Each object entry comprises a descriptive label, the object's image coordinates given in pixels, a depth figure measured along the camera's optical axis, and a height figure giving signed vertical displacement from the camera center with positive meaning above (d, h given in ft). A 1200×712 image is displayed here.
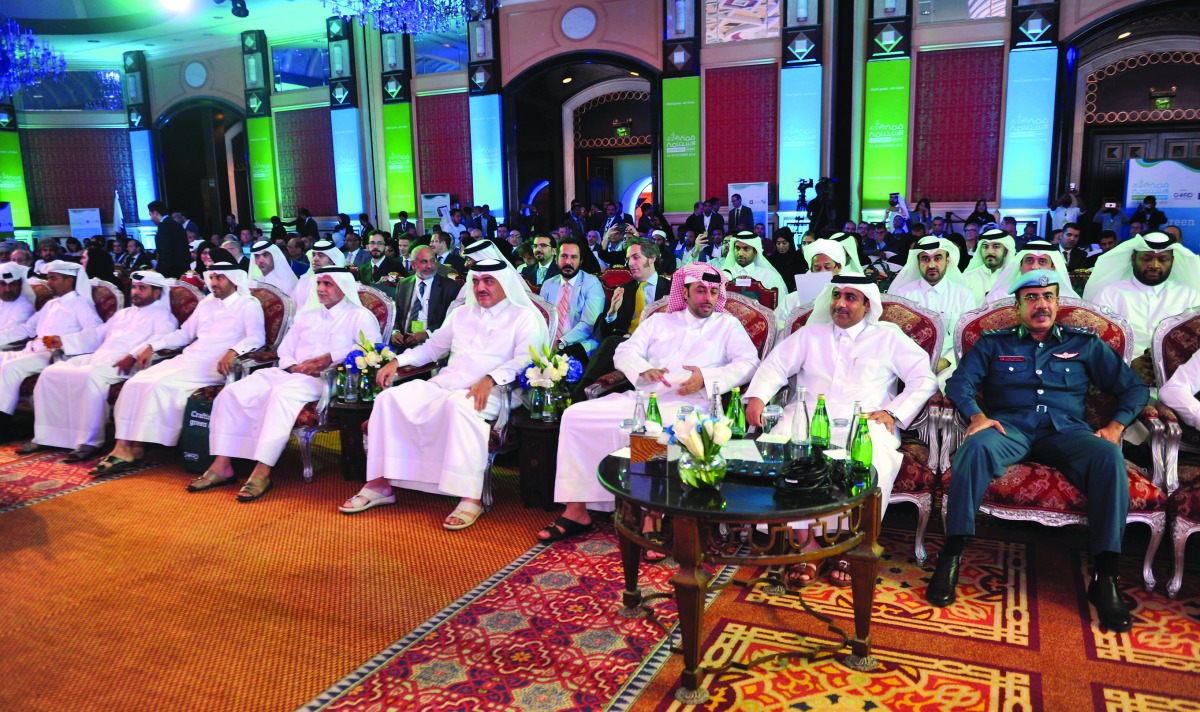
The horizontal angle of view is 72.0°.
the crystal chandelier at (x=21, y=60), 43.04 +9.50
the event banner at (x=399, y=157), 49.37 +3.92
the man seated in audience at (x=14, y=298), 19.84 -1.63
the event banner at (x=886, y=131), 38.86 +3.81
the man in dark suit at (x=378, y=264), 26.84 -1.40
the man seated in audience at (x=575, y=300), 18.03 -1.82
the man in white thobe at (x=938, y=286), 18.11 -1.64
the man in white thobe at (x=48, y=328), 18.07 -2.26
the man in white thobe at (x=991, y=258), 19.77 -1.16
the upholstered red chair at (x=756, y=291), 20.44 -1.89
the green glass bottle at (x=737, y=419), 9.94 -2.44
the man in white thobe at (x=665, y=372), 12.35 -2.42
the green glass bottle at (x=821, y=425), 9.48 -2.44
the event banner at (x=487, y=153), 46.78 +3.80
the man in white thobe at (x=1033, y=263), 16.29 -1.08
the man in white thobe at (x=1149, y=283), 14.28 -1.36
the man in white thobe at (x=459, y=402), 12.96 -2.90
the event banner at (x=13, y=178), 56.75 +3.58
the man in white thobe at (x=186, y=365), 15.85 -2.73
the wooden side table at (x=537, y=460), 13.20 -3.83
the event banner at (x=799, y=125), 40.06 +4.30
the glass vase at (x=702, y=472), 8.04 -2.47
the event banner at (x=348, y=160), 50.19 +3.81
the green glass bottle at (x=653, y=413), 10.18 -2.41
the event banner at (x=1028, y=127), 36.73 +3.69
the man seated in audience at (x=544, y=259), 22.23 -1.11
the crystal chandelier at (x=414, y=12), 35.64 +9.21
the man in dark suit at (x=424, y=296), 19.84 -1.80
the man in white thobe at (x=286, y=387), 14.43 -2.88
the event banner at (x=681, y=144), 42.80 +3.74
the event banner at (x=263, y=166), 53.67 +3.83
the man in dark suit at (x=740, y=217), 39.47 -0.10
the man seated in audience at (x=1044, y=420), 9.43 -2.68
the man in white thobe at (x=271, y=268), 21.67 -1.12
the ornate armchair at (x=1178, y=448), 9.53 -2.99
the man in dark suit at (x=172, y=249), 30.50 -0.80
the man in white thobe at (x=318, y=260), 20.35 -0.95
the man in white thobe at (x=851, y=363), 11.48 -2.17
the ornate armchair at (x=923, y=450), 10.72 -3.17
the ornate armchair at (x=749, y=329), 13.37 -1.87
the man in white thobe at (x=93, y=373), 16.75 -2.92
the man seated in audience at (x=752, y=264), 22.80 -1.38
